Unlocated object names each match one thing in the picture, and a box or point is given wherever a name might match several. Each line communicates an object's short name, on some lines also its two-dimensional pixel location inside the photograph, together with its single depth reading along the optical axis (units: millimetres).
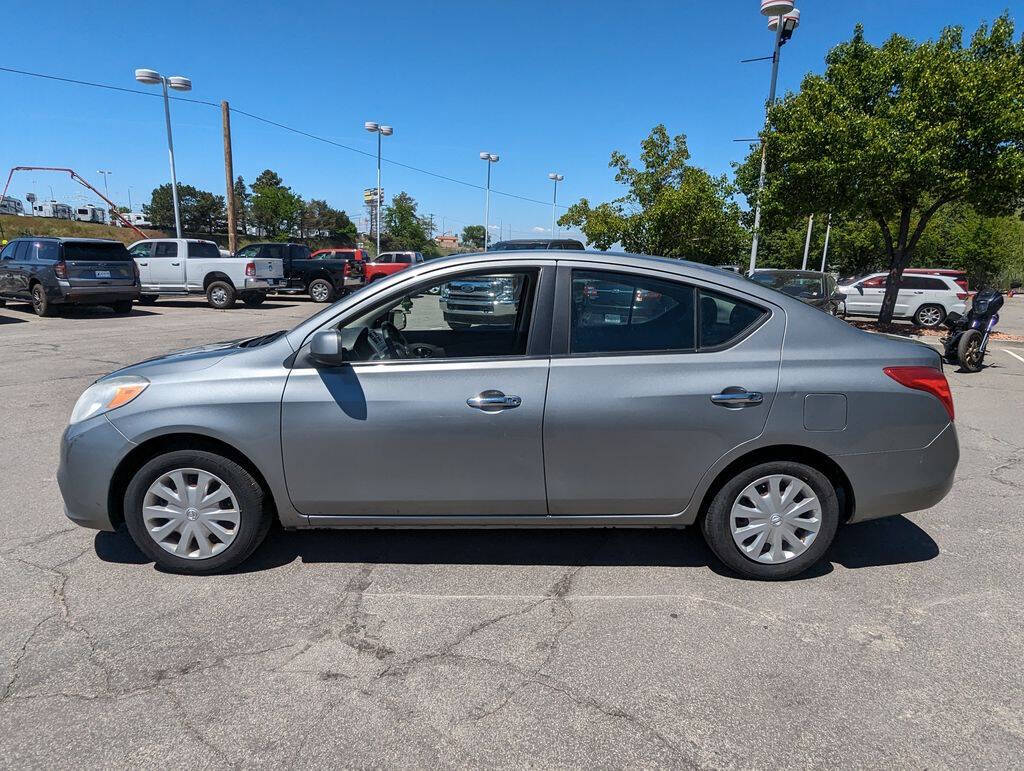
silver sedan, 3145
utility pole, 25406
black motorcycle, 10156
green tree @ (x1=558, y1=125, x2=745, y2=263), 18891
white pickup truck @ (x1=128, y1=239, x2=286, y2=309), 18859
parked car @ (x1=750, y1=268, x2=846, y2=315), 12953
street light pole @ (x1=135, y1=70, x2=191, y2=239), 20531
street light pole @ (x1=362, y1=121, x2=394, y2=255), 37188
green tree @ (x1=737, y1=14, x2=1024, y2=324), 13117
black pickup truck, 21728
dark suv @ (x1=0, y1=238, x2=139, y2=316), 15344
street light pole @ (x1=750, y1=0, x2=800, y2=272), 14664
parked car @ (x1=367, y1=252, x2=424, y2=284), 25219
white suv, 18250
